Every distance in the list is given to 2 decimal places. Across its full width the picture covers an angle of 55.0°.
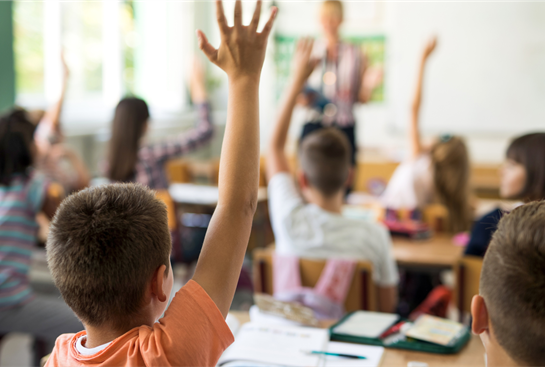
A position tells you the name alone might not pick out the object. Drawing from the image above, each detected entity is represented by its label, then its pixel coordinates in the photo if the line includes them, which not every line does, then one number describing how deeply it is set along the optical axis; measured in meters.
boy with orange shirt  0.80
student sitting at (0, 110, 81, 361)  1.96
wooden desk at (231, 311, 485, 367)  1.15
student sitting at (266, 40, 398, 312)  1.91
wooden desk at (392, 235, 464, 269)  2.40
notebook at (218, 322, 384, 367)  1.15
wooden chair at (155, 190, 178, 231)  2.96
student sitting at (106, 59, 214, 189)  2.90
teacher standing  4.04
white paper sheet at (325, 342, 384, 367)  1.14
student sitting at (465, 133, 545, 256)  2.24
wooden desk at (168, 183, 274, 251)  3.90
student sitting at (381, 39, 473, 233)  3.12
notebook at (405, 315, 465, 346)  1.23
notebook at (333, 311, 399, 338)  1.29
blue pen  1.17
